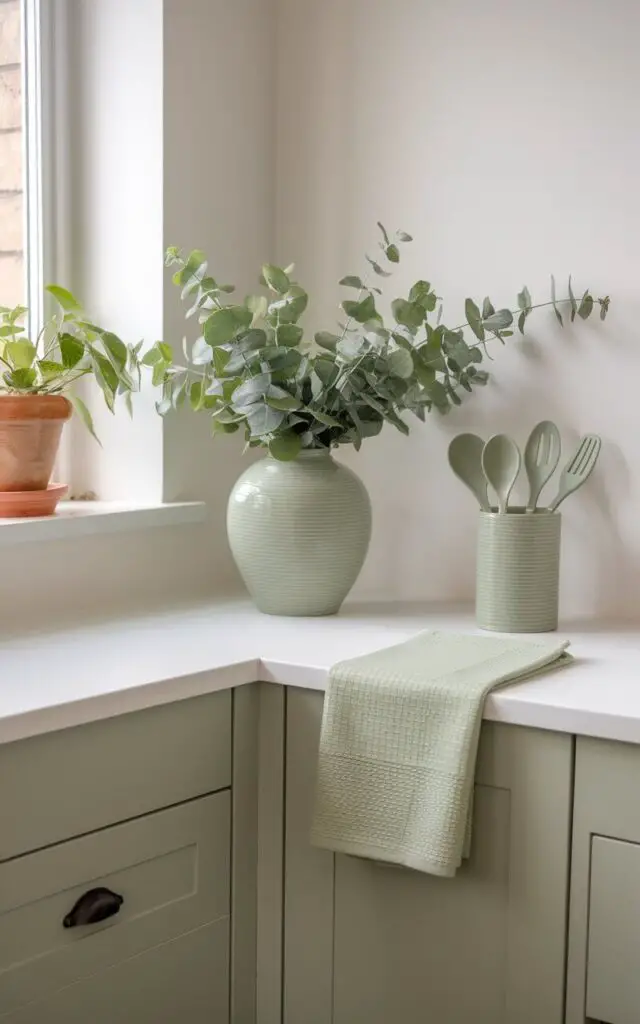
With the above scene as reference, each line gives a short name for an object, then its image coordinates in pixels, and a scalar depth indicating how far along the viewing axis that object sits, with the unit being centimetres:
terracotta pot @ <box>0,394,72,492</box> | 183
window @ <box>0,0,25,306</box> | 202
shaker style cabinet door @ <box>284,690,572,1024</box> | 137
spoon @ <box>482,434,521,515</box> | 183
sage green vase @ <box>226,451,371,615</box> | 182
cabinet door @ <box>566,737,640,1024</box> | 131
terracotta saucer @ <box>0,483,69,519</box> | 183
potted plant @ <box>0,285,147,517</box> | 184
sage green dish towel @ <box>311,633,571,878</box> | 137
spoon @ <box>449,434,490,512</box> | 192
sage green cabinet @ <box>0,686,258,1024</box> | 130
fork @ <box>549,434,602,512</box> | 184
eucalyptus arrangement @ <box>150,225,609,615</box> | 178
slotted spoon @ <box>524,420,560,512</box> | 187
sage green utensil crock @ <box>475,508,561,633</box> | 176
